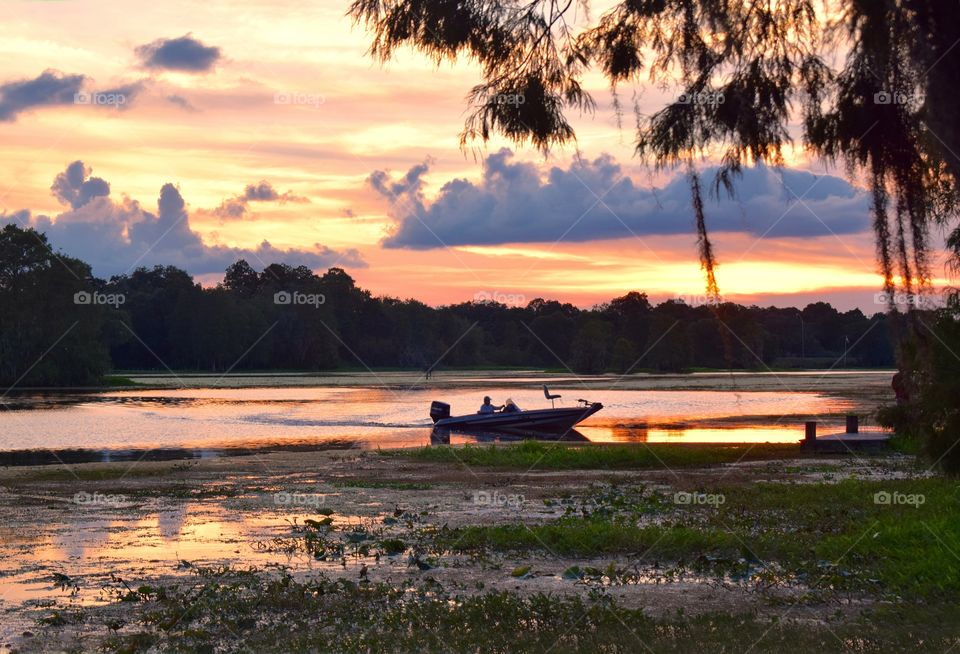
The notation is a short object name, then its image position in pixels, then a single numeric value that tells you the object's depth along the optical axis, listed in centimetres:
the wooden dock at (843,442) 3144
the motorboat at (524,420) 4575
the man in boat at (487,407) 4682
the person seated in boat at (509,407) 4631
